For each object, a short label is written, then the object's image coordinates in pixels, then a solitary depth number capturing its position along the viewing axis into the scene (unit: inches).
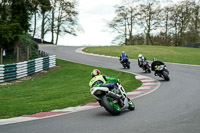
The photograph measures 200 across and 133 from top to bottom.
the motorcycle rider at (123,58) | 995.9
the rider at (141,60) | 880.3
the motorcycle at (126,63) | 996.1
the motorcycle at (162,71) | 692.1
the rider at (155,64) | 720.3
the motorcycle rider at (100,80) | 358.2
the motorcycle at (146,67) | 863.6
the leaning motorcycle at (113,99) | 339.3
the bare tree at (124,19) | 2469.2
